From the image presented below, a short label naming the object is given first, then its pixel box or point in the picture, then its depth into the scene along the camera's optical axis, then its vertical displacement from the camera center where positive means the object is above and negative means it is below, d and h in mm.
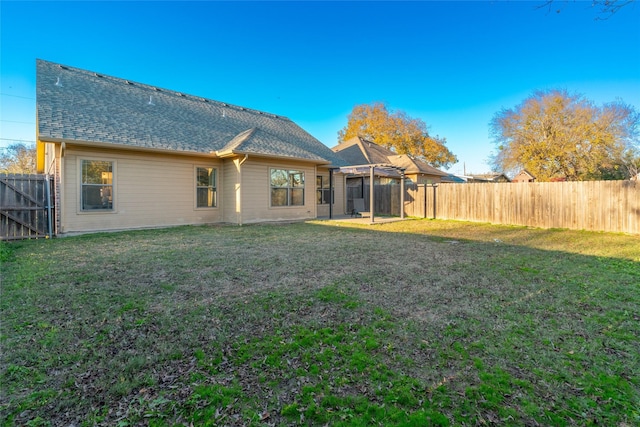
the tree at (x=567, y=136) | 18750 +4743
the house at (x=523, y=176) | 23323 +2685
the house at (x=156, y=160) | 8570 +1700
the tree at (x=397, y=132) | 32219 +8317
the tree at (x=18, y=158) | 23531 +4054
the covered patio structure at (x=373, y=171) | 12086 +1681
